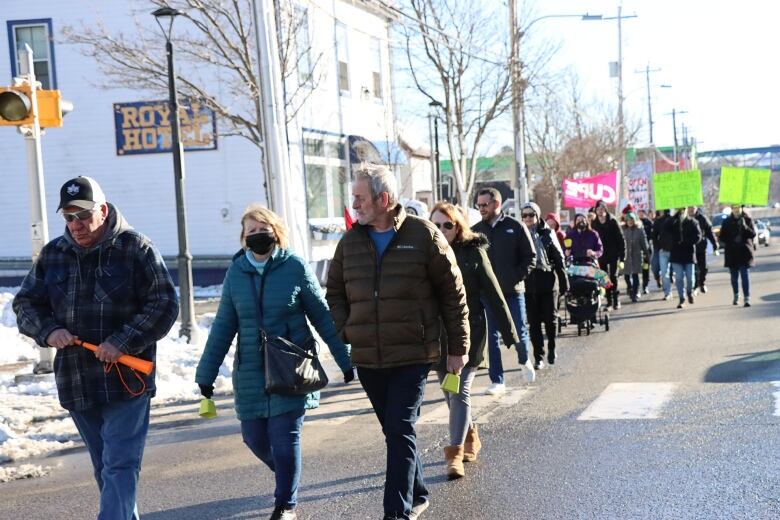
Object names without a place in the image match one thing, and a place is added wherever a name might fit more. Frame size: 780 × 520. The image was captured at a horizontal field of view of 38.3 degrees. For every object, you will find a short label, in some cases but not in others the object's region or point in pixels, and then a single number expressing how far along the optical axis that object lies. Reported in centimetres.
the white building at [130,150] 2727
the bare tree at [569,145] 5041
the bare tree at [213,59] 2322
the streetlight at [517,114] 2872
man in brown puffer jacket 609
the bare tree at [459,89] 2806
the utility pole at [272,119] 1535
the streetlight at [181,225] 1656
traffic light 1190
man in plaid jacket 545
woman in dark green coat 805
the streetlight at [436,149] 2944
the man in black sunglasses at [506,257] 1132
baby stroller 1641
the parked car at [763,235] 6444
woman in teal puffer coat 635
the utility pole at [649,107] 7100
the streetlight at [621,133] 5109
